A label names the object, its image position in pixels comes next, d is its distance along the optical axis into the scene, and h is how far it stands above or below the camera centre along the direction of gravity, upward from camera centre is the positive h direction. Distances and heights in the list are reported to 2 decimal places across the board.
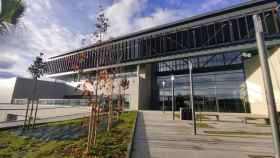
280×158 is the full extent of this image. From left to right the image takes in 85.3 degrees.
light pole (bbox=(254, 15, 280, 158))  2.91 +0.41
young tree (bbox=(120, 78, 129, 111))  13.42 +1.76
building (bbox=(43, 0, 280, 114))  22.38 +7.88
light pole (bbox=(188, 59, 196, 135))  8.48 -0.36
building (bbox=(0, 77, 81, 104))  37.38 +2.92
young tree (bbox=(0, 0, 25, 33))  3.89 +2.27
